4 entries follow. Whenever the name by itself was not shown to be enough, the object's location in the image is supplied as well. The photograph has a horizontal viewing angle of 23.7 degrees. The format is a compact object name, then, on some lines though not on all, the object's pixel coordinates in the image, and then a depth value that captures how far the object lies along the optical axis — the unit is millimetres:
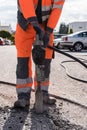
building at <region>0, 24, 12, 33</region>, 62910
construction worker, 2819
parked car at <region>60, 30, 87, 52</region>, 13776
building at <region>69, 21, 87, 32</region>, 43689
